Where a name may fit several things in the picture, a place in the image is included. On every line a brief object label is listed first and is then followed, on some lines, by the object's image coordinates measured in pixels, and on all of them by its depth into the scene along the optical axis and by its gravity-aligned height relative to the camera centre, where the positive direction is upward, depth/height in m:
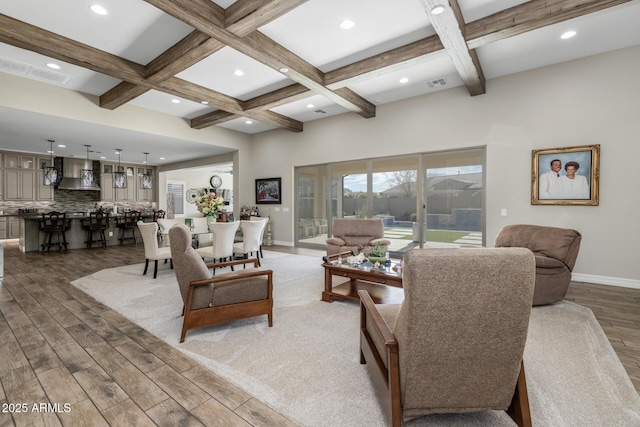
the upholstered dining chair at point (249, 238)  5.19 -0.56
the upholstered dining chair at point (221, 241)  4.57 -0.54
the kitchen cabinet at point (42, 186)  9.33 +0.74
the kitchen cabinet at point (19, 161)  8.73 +1.47
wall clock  13.28 +1.22
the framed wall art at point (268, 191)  7.93 +0.46
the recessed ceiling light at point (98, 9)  2.95 +2.07
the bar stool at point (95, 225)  7.54 -0.45
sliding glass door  5.26 +0.21
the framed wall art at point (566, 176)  4.13 +0.45
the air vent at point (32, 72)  4.10 +2.08
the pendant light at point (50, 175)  7.35 +0.85
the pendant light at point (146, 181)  8.62 +0.81
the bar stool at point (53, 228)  6.91 -0.49
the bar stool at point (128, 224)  8.17 -0.47
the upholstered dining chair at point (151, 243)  4.50 -0.55
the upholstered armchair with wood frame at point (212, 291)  2.50 -0.76
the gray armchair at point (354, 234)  4.96 -0.49
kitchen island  6.91 -0.64
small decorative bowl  3.38 -0.62
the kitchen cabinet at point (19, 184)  8.70 +0.75
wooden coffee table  3.01 -0.96
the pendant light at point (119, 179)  8.08 +0.82
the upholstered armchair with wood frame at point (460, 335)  1.22 -0.58
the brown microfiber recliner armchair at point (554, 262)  3.23 -0.63
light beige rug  1.61 -1.16
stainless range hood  9.52 +1.17
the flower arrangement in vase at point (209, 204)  5.14 +0.06
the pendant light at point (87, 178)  7.48 +0.79
